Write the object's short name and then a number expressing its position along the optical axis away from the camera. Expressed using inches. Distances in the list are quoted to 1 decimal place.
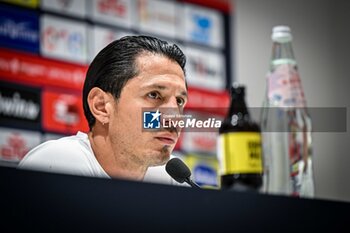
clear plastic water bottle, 127.5
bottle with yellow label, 130.2
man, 119.1
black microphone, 120.3
